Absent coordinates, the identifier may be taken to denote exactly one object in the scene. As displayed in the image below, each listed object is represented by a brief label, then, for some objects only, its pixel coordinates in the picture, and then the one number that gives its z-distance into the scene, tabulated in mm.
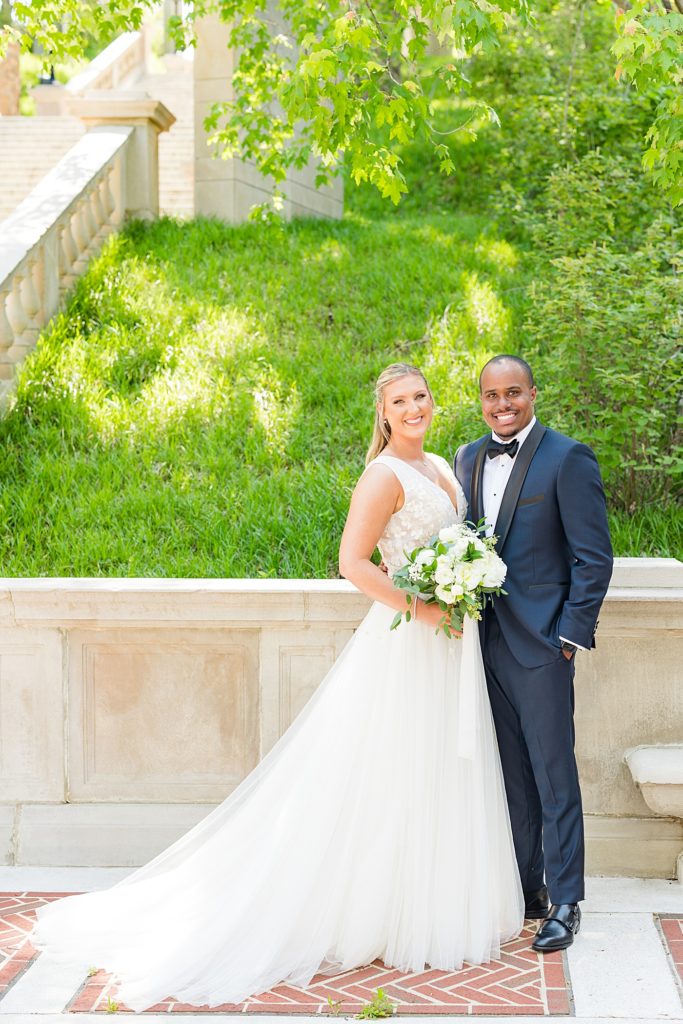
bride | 4020
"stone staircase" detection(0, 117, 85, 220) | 15852
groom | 4078
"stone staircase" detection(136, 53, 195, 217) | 15680
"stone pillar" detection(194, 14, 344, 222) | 12750
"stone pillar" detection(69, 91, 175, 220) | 11906
